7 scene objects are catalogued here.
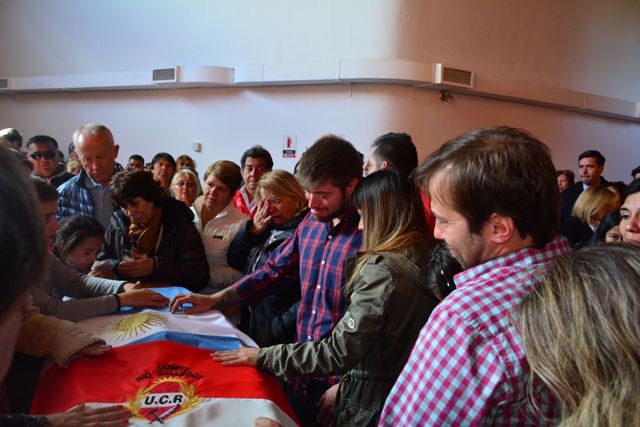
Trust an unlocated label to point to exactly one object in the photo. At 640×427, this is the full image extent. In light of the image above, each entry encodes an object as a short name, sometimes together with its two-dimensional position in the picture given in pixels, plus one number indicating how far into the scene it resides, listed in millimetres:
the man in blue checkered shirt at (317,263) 1962
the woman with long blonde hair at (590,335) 729
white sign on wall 8438
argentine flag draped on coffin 1347
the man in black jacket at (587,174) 5949
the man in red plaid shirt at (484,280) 875
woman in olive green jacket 1471
